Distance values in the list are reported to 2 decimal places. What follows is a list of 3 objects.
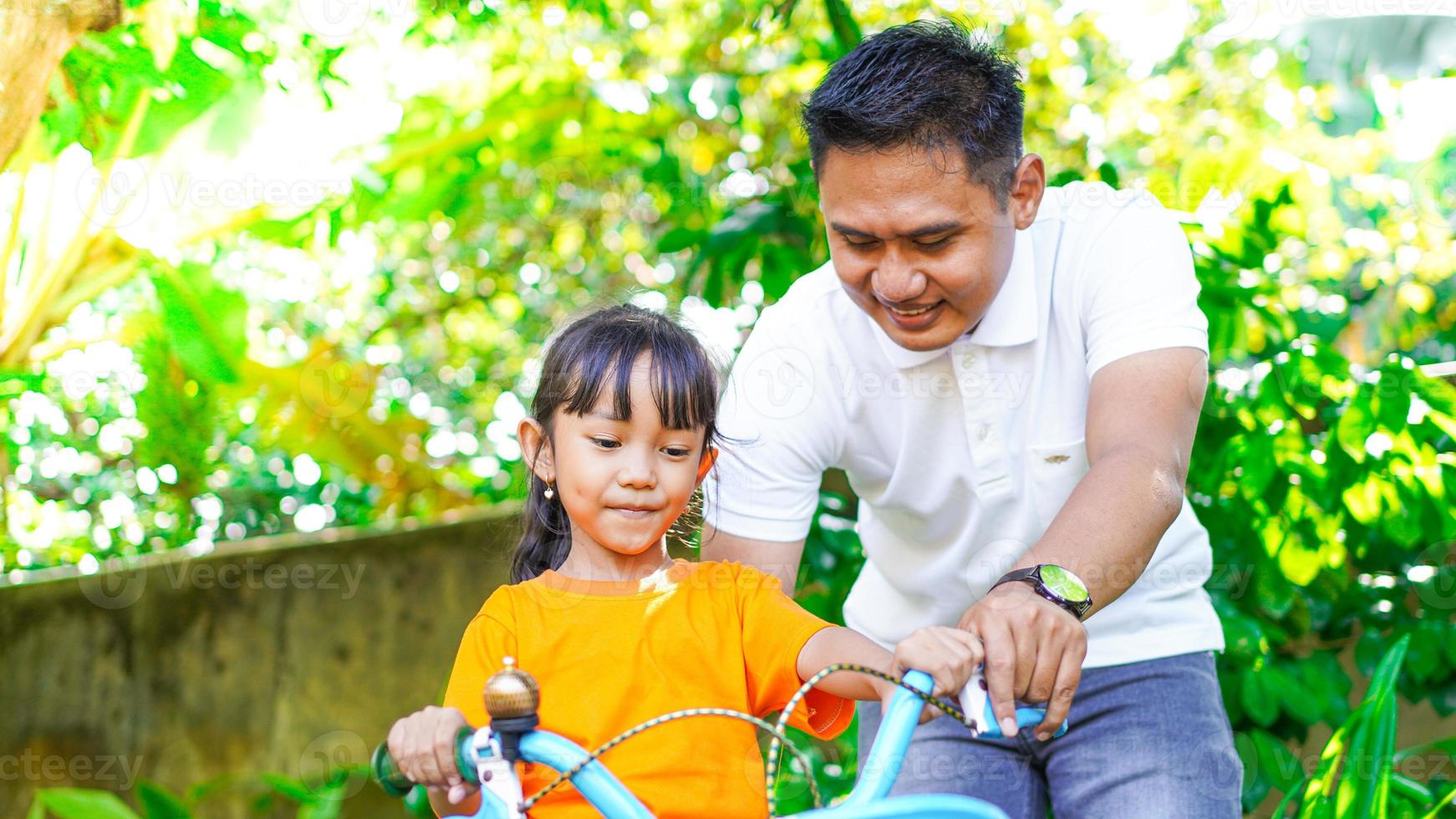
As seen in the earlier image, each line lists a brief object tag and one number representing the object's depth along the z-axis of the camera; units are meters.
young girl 1.63
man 1.85
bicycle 1.18
